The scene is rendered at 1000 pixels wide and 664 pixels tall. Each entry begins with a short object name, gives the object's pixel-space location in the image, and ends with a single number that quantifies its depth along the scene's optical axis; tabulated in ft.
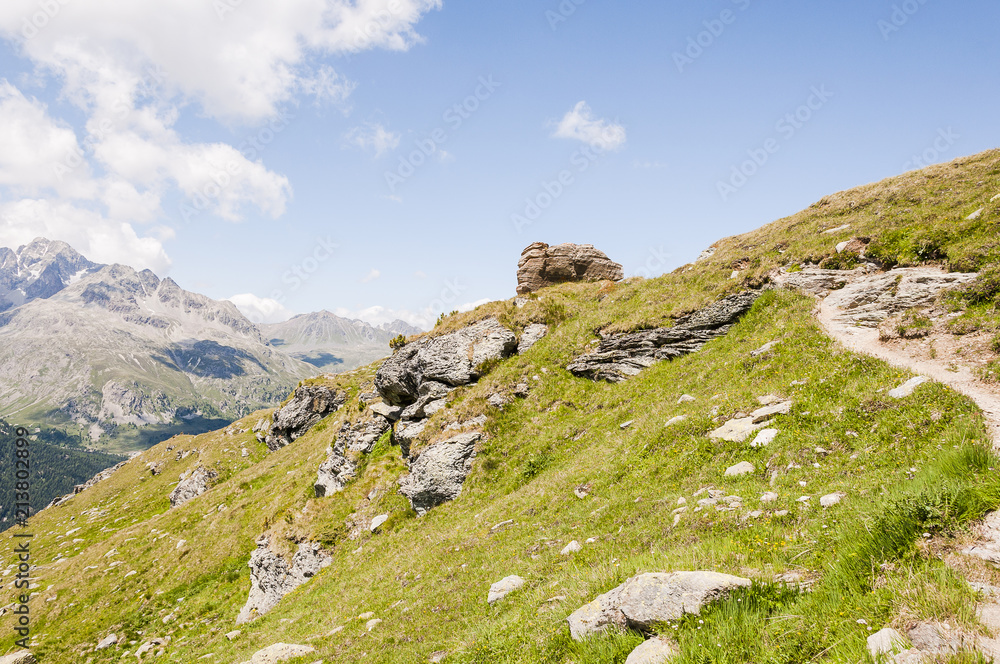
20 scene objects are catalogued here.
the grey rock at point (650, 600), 21.34
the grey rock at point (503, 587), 37.40
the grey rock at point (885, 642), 14.89
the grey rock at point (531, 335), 104.63
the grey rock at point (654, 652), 19.72
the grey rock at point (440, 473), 76.02
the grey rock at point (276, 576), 78.74
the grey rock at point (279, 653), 45.11
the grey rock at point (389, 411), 113.09
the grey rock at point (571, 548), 40.98
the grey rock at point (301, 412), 198.39
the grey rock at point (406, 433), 94.07
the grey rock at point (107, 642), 81.71
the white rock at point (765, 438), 44.07
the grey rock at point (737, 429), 47.52
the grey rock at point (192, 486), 181.27
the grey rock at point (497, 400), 87.29
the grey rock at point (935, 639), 14.26
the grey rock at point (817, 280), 77.25
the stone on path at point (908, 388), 39.88
